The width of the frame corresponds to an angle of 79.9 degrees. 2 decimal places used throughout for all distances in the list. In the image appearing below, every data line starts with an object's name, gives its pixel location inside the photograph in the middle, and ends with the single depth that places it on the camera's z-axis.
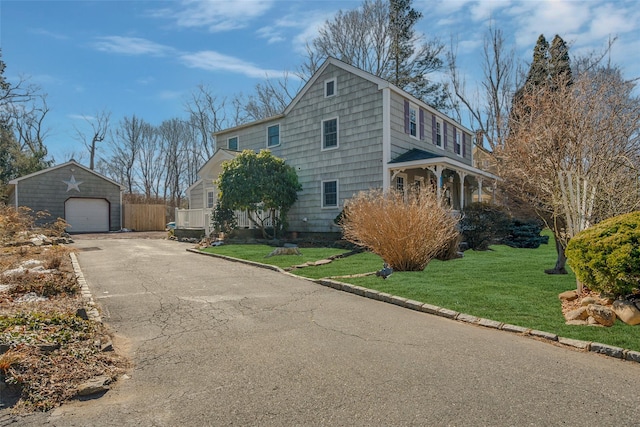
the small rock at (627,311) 4.94
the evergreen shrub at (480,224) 13.23
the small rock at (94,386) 3.28
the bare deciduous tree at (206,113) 38.47
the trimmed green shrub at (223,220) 16.88
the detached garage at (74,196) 24.52
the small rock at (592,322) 5.03
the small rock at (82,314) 5.03
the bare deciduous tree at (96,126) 39.91
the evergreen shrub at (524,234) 14.55
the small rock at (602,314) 5.00
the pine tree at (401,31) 28.09
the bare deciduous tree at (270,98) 33.50
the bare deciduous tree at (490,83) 29.36
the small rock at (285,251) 12.08
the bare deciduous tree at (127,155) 41.34
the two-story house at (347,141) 15.55
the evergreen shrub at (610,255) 5.00
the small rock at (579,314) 5.20
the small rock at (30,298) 5.88
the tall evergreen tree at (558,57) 21.39
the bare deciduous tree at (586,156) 6.79
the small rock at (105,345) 4.16
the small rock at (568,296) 6.11
